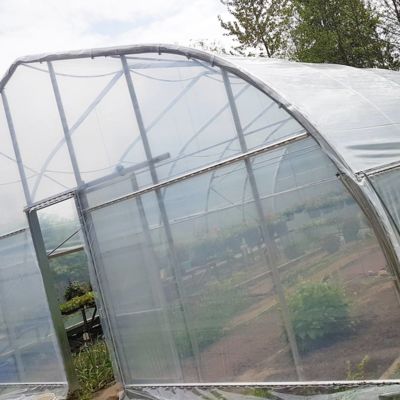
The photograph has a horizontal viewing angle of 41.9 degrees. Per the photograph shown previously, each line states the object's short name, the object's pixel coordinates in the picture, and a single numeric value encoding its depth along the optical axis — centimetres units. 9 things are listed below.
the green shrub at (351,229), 448
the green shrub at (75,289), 1013
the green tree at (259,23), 1764
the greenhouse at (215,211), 452
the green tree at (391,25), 1656
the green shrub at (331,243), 460
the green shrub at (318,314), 468
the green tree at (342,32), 1605
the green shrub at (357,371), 457
